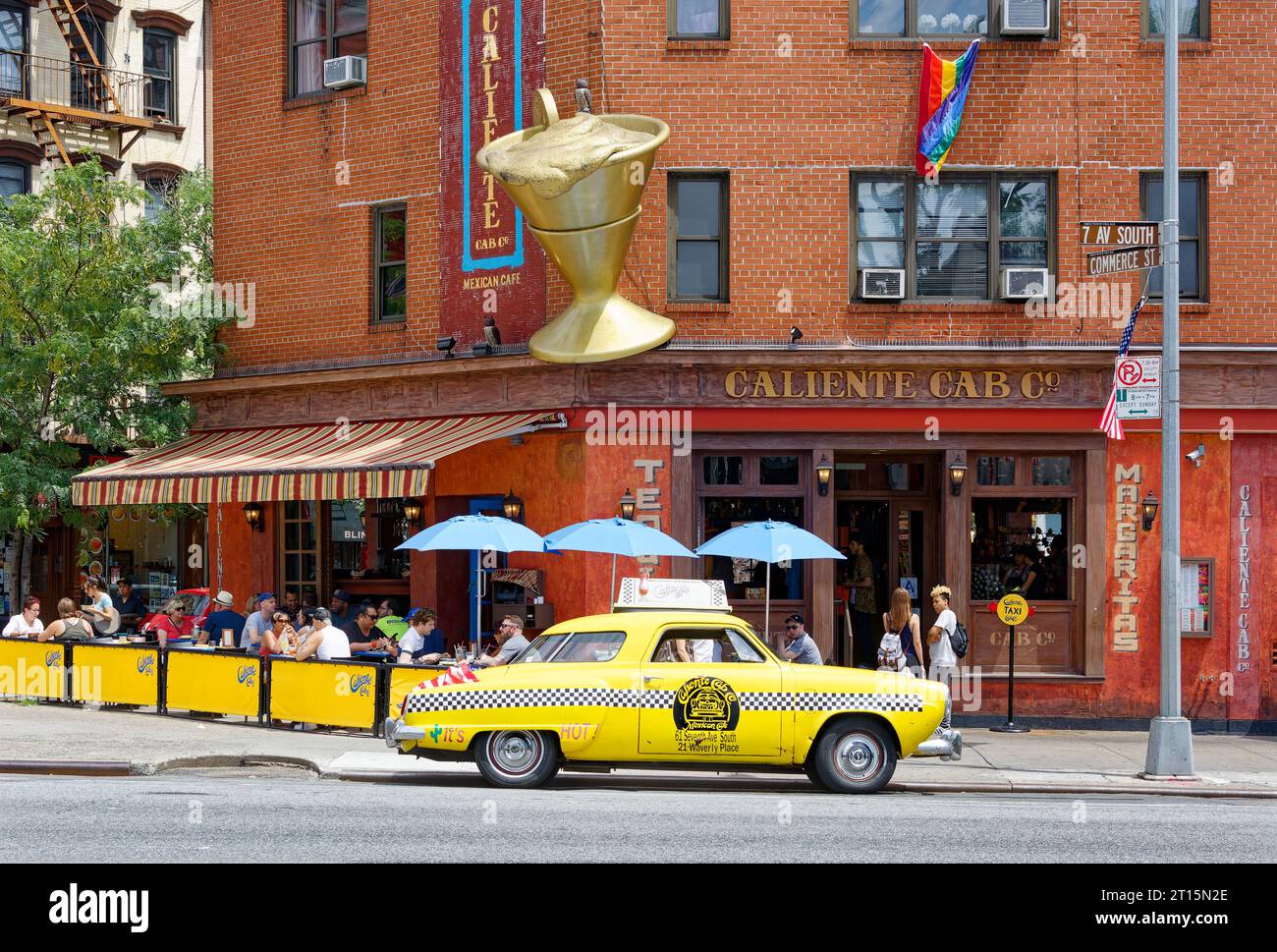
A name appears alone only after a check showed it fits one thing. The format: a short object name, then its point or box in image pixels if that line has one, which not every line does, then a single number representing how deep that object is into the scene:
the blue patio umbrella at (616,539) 17.09
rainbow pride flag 19.47
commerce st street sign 16.77
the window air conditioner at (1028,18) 19.78
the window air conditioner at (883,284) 19.88
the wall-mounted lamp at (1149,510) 19.67
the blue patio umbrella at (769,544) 17.34
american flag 18.42
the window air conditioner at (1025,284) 19.84
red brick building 19.91
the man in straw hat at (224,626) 20.31
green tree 22.92
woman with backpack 18.17
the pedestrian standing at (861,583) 20.84
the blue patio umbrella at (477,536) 17.27
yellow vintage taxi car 13.65
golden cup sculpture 19.53
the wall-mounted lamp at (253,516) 23.05
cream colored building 31.05
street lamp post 15.87
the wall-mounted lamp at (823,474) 19.89
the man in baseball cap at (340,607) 21.55
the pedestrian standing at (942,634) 18.36
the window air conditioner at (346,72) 22.02
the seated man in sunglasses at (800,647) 16.94
